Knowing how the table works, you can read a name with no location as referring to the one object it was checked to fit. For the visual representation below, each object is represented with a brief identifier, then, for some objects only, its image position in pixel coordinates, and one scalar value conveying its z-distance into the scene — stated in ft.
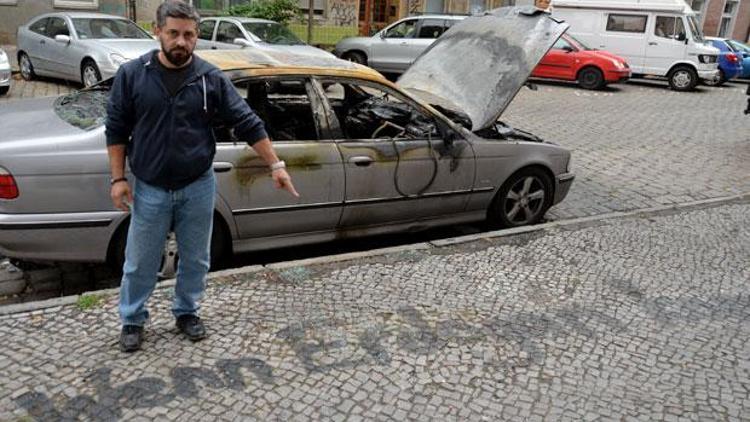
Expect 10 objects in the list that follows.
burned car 12.97
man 9.56
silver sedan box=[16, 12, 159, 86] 34.04
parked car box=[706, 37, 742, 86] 61.67
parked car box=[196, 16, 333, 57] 41.37
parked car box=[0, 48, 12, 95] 33.27
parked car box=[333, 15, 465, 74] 51.13
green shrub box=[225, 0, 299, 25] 56.54
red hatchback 53.57
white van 56.75
